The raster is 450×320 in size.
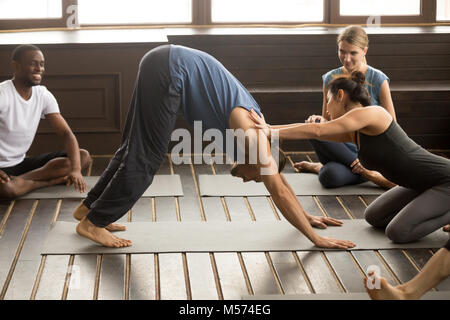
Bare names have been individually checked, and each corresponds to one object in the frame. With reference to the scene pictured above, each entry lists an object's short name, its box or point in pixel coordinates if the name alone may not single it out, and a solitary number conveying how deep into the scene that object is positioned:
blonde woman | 6.28
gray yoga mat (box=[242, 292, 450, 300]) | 4.40
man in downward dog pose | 4.81
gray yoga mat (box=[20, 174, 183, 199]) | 6.42
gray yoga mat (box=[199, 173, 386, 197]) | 6.57
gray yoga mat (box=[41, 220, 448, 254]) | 5.19
